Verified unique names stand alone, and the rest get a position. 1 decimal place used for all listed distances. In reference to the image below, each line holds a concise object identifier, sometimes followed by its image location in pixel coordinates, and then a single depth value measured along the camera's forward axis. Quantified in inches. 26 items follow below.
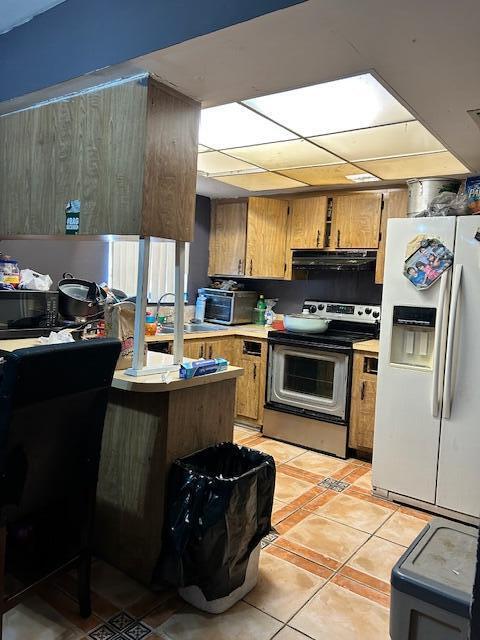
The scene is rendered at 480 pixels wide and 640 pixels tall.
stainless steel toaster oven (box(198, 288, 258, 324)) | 185.5
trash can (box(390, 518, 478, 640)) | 40.4
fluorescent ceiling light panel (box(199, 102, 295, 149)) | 96.9
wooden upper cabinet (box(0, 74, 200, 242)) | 79.3
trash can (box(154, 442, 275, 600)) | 70.2
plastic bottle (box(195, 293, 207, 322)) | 190.5
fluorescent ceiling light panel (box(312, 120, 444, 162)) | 102.3
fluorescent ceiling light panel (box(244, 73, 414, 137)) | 82.7
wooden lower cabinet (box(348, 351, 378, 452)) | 141.9
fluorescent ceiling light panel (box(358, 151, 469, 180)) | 122.9
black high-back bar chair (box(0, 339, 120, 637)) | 56.8
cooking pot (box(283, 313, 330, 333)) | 158.7
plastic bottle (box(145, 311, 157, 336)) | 144.0
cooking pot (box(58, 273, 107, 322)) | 119.7
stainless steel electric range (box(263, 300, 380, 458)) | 147.4
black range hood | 159.0
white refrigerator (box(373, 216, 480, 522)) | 108.0
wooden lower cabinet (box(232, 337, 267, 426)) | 166.4
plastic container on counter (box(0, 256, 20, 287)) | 116.2
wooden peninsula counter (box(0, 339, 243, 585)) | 77.7
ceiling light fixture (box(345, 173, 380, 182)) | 144.8
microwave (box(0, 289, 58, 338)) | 110.2
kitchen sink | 175.8
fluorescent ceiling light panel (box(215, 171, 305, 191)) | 151.5
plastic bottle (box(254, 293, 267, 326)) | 193.5
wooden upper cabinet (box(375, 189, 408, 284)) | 151.5
